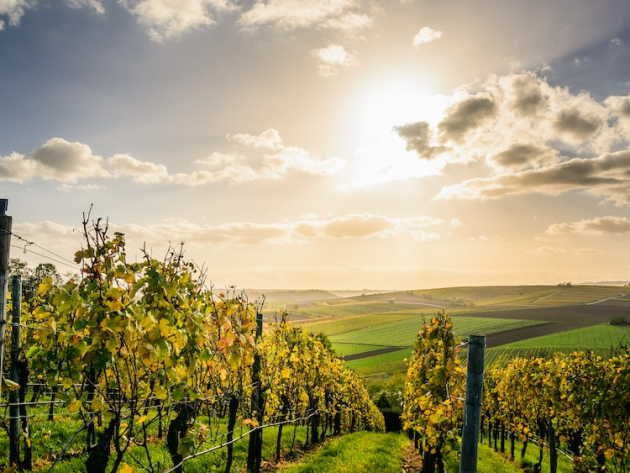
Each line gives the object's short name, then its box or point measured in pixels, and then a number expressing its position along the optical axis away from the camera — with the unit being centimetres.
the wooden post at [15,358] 734
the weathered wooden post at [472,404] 428
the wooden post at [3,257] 416
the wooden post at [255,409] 945
